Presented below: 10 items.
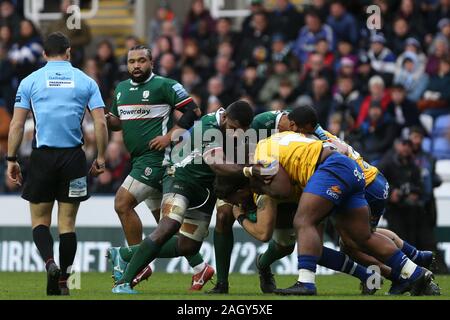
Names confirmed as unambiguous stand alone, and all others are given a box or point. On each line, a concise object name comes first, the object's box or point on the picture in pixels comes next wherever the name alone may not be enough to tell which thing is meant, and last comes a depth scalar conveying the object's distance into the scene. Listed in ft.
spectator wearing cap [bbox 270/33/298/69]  69.62
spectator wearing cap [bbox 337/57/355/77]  65.77
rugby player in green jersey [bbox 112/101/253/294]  38.91
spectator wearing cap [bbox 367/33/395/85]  66.28
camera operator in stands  57.52
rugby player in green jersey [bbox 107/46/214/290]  42.93
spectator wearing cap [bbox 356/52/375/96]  65.98
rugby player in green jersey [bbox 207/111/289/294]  41.09
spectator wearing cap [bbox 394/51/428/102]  65.82
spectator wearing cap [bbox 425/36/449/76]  65.41
